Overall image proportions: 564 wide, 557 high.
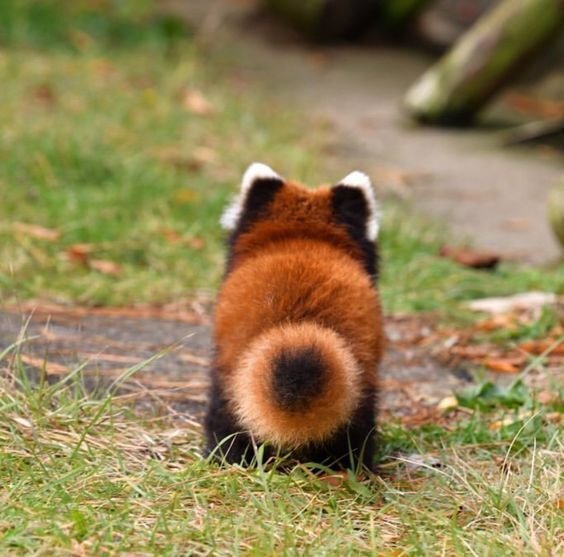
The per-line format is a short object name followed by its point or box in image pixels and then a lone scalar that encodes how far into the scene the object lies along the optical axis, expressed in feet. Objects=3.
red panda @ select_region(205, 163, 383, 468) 20.21
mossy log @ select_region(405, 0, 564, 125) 57.52
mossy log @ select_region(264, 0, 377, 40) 72.79
